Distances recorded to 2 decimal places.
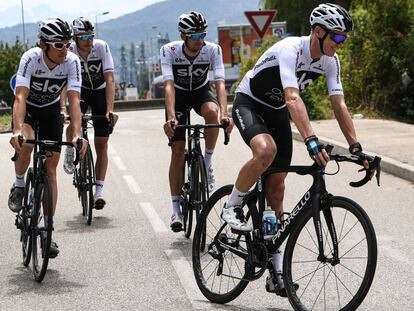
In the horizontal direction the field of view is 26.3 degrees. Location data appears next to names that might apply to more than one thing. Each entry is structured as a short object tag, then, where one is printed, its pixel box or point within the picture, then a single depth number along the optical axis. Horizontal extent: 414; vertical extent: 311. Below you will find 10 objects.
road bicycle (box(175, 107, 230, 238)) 8.02
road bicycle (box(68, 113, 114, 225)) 9.73
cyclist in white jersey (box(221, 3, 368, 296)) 5.39
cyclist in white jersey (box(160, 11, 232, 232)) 7.94
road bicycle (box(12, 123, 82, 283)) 6.67
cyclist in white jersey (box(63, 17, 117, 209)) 9.27
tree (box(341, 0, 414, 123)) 21.89
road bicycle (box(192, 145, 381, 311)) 5.18
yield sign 22.39
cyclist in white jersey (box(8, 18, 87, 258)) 6.85
